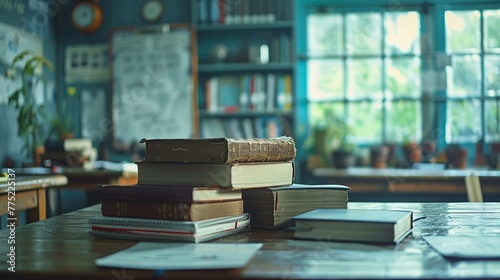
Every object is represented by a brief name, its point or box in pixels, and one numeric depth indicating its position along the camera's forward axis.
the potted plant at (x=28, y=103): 4.10
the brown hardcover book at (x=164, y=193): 1.19
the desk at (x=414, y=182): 4.12
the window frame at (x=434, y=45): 4.84
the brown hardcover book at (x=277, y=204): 1.36
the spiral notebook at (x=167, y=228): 1.19
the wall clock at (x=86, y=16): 5.21
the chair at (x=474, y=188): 2.32
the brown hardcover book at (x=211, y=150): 1.26
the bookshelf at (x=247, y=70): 4.85
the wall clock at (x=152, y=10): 5.16
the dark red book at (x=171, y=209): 1.19
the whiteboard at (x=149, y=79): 5.04
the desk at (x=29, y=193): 2.32
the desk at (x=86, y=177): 3.72
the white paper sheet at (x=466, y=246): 1.03
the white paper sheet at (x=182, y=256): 0.97
